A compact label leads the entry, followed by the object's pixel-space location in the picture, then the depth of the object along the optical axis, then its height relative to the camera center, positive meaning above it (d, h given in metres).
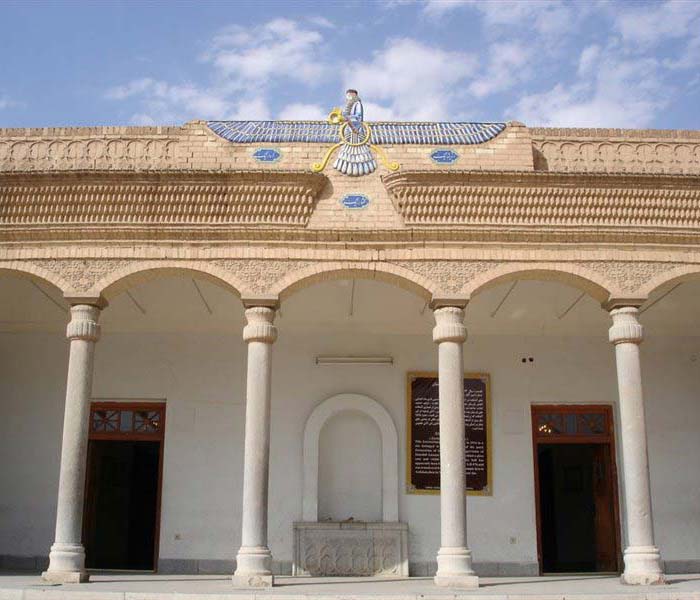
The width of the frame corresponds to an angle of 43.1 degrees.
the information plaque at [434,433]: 11.48 +1.02
